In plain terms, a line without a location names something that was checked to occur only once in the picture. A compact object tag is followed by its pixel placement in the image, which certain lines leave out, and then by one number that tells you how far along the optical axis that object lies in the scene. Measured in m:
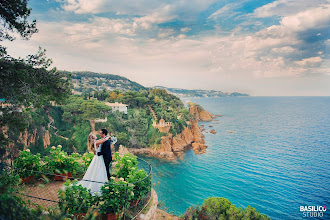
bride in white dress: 5.04
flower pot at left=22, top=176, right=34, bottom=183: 5.65
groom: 5.13
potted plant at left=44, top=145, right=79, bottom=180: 5.94
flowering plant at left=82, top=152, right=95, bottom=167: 6.56
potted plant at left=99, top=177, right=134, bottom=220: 4.17
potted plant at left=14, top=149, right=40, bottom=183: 5.64
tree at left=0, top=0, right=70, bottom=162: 5.84
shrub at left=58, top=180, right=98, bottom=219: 3.99
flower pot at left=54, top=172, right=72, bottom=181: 6.04
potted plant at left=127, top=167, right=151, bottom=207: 4.81
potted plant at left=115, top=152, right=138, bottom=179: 5.58
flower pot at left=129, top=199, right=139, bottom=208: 4.74
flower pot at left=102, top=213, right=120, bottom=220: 4.16
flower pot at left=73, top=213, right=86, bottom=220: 4.08
